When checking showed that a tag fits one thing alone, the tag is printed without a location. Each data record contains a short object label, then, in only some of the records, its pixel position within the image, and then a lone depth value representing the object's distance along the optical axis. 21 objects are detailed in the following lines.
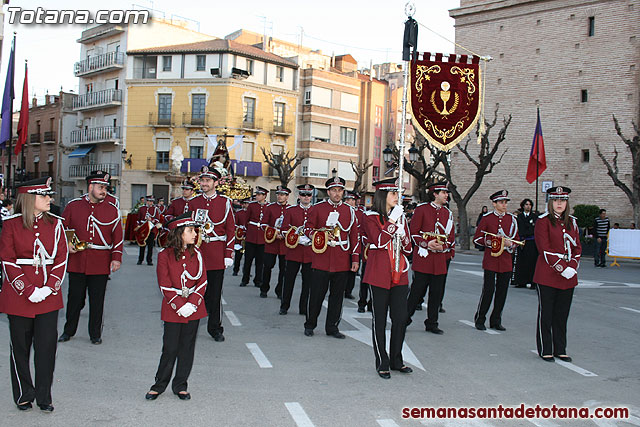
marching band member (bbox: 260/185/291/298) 12.75
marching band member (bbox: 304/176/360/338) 8.92
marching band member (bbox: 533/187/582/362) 7.80
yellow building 49.81
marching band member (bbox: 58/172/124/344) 8.04
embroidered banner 10.58
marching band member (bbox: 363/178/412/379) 6.88
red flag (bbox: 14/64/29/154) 18.56
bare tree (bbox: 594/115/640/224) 28.20
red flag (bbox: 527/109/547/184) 25.70
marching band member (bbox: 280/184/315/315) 10.67
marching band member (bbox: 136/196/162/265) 18.06
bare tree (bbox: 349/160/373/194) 50.33
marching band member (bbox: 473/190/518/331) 9.66
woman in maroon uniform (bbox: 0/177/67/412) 5.34
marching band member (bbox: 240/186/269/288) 14.07
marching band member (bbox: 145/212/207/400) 5.75
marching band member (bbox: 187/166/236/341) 8.45
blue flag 18.04
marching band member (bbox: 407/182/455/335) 9.23
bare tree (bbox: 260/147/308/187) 46.44
